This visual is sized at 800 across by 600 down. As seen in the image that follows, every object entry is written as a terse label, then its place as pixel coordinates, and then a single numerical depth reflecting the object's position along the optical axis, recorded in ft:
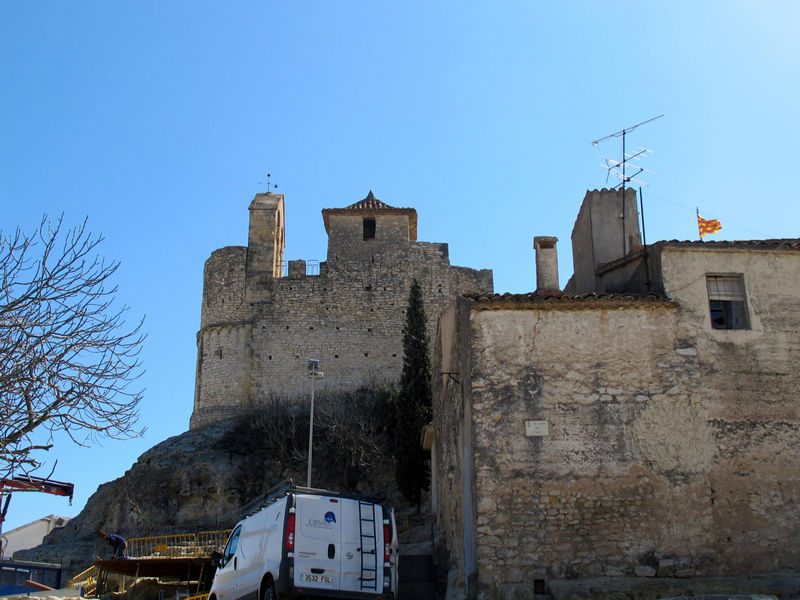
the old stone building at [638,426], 45.75
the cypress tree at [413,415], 101.65
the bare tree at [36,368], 33.55
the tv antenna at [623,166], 65.35
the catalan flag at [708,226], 68.39
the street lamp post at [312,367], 93.66
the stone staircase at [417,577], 53.21
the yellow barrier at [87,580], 75.59
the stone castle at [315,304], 136.15
